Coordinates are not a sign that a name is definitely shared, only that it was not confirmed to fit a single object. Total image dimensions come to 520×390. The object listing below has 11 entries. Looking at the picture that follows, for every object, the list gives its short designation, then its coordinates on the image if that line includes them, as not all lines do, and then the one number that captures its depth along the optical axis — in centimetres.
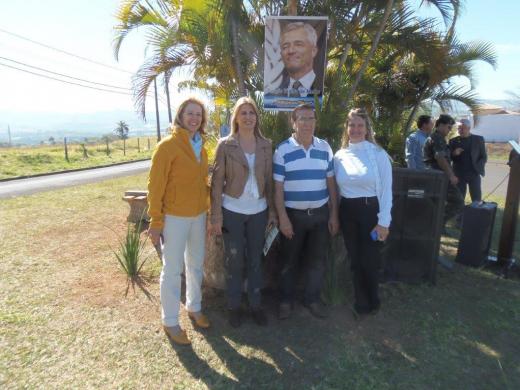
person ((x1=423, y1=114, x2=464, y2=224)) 541
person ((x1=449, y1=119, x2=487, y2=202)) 603
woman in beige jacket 296
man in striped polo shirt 304
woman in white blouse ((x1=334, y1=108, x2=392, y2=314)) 308
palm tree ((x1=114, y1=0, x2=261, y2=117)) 452
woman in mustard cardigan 277
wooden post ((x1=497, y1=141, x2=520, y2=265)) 438
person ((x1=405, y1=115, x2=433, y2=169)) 562
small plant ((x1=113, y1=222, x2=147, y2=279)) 429
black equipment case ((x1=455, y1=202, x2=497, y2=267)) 465
